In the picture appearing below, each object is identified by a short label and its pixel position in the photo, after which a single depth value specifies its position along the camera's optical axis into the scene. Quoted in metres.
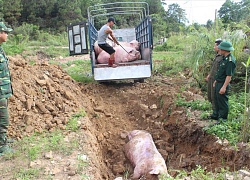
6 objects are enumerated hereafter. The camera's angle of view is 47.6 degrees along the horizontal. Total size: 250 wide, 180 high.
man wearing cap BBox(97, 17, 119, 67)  6.99
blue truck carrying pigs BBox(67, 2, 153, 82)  6.81
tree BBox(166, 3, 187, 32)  34.00
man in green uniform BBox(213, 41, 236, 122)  4.51
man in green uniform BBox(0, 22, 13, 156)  3.76
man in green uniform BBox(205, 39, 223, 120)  4.90
